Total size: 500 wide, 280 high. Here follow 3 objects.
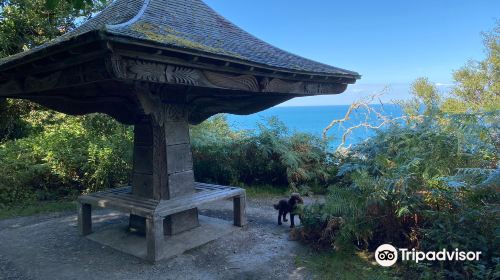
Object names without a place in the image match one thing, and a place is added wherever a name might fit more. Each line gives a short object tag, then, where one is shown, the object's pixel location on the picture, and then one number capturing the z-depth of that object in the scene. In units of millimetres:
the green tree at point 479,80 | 17406
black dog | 5266
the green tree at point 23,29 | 9117
